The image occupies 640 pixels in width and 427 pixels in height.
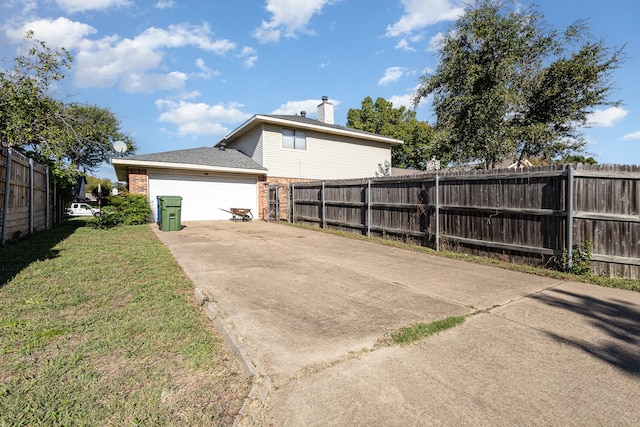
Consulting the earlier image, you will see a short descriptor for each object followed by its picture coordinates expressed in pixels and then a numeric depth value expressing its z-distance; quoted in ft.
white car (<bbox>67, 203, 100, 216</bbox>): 95.71
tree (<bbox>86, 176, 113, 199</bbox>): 160.48
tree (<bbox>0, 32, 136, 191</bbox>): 31.73
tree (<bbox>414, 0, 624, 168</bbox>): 46.14
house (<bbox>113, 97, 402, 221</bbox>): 49.49
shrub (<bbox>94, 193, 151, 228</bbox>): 40.29
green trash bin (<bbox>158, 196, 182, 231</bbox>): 38.17
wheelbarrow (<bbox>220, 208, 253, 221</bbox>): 51.85
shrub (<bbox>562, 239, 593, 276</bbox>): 17.85
